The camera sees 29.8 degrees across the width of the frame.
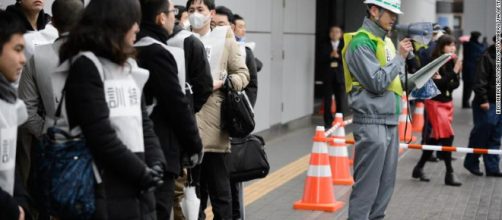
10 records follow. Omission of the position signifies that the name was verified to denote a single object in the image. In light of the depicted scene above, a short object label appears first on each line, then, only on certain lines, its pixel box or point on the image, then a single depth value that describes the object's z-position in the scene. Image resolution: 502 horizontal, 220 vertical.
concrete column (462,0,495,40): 24.65
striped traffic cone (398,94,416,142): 14.86
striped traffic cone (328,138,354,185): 10.82
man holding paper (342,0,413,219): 6.98
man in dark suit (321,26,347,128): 17.67
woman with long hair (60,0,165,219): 4.21
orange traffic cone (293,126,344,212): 9.16
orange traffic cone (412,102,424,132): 17.53
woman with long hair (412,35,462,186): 11.23
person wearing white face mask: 6.97
